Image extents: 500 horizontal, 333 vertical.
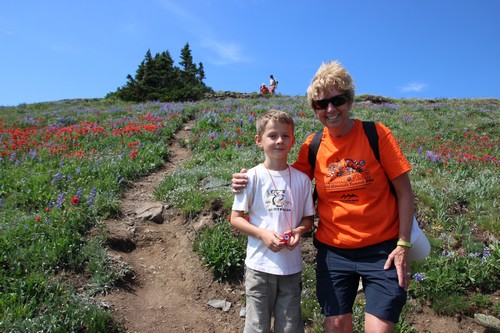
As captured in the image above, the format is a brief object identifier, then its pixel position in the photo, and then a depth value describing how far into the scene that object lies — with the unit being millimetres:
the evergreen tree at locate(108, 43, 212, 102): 31877
